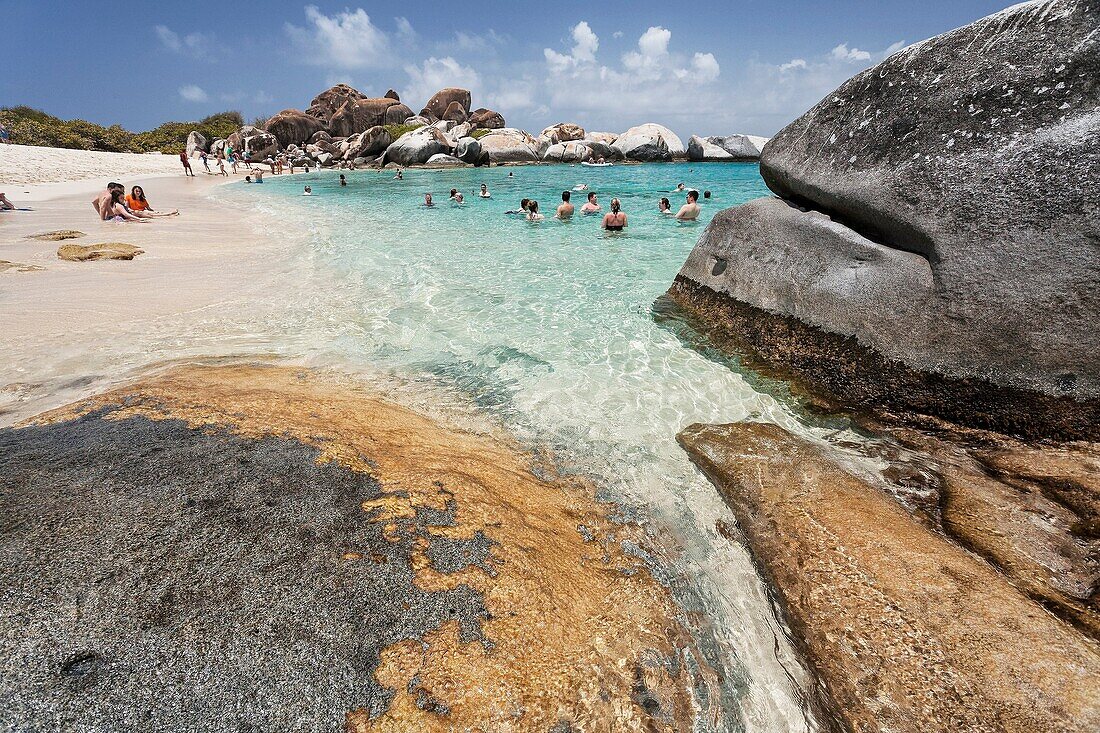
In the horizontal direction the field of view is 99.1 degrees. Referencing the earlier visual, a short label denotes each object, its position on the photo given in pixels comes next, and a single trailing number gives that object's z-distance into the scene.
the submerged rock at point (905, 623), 1.87
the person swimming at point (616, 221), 13.38
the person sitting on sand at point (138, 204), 13.25
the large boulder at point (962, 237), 3.41
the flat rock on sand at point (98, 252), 8.43
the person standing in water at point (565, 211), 14.88
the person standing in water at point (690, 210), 14.27
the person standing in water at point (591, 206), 15.67
